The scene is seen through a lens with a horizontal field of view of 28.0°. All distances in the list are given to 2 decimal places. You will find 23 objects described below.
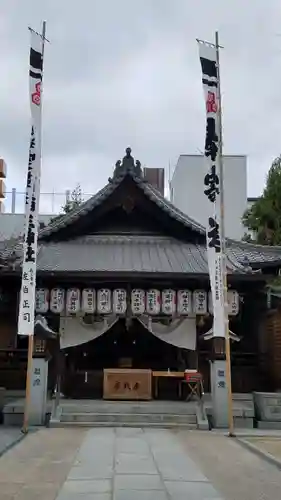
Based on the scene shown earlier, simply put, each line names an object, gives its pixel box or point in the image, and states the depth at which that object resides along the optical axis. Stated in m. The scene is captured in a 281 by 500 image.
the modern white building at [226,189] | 40.78
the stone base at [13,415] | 13.80
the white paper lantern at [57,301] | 16.03
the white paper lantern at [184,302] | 16.20
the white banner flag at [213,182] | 12.79
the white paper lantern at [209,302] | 16.27
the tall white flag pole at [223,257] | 12.81
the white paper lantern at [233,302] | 15.91
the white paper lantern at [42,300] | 15.88
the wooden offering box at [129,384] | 15.87
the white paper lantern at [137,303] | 16.17
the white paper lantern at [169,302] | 16.16
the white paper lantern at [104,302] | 16.02
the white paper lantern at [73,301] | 16.05
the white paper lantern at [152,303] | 16.17
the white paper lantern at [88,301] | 16.03
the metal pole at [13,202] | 42.03
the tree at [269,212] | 23.86
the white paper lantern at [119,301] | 16.08
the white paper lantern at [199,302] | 16.25
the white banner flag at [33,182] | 12.70
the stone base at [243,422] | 13.93
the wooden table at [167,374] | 15.95
